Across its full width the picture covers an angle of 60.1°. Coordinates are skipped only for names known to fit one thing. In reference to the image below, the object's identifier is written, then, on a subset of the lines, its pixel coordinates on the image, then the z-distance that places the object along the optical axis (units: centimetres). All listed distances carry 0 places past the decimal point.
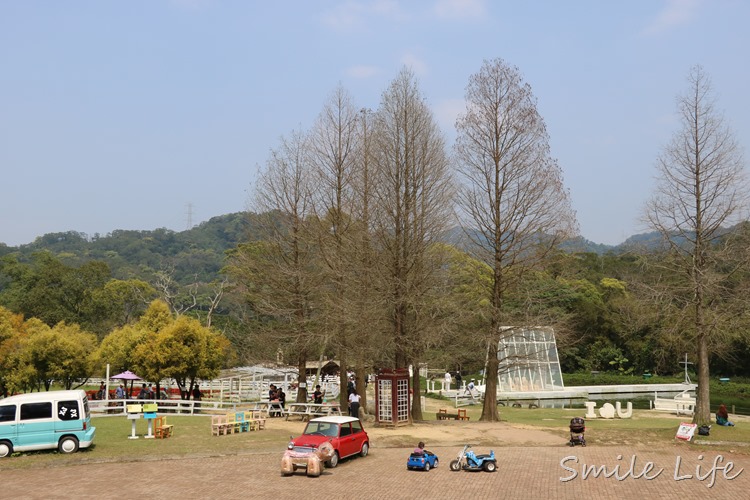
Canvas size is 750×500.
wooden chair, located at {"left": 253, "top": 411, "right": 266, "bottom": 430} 2591
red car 1744
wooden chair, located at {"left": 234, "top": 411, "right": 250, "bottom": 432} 2507
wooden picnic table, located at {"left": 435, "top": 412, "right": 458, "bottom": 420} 3103
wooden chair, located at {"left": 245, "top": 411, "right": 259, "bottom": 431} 2539
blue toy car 1688
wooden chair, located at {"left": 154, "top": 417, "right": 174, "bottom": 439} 2327
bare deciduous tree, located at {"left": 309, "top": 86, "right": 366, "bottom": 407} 2817
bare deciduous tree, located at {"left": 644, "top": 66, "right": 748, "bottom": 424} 2328
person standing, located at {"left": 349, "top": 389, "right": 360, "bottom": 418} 2481
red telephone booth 2592
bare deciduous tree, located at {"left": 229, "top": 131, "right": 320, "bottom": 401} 3105
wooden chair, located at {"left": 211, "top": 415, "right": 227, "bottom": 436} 2428
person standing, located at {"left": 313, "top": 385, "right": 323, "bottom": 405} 3078
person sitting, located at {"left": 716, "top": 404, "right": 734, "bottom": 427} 2471
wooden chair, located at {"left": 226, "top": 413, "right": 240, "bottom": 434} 2478
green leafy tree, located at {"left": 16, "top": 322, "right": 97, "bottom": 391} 3353
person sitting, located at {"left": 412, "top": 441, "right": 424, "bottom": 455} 1710
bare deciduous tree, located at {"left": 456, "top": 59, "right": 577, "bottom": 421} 2760
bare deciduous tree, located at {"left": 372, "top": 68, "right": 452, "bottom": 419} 2719
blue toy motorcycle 1684
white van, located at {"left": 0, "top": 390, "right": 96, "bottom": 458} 1923
